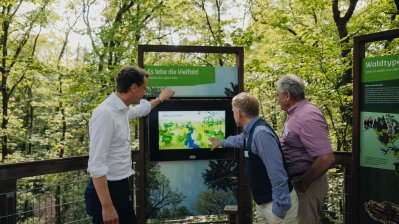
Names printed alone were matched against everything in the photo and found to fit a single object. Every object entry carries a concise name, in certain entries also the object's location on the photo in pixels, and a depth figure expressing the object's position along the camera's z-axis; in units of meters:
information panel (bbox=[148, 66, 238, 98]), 3.98
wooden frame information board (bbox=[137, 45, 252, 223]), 3.95
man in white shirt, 2.44
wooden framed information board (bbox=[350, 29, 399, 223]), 3.61
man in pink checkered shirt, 2.91
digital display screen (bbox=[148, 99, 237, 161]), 3.99
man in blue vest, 2.50
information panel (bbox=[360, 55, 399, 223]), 3.34
